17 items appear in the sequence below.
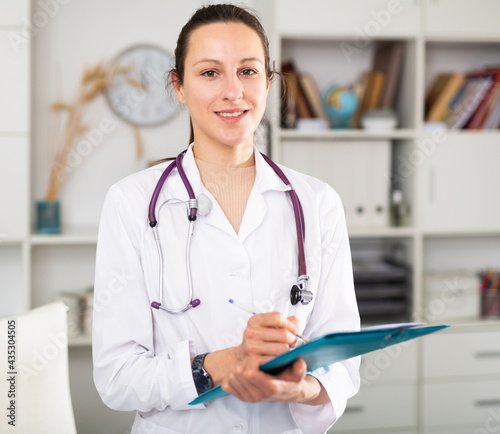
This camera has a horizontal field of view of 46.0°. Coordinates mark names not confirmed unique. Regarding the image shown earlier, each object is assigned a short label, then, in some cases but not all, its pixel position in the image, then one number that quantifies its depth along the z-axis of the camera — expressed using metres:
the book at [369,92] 2.74
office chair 1.40
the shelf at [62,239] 2.47
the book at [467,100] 2.71
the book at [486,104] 2.72
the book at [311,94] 2.66
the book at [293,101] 2.62
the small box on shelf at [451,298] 2.70
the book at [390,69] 2.71
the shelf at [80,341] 2.48
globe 2.64
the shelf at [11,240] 2.44
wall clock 2.74
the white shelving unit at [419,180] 2.57
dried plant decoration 2.69
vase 2.56
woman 1.12
